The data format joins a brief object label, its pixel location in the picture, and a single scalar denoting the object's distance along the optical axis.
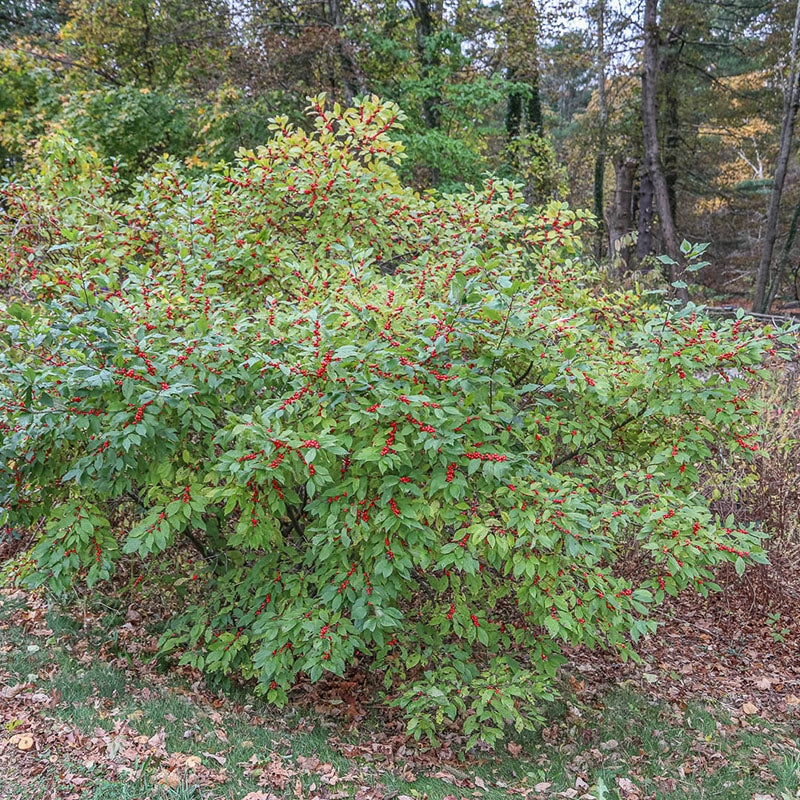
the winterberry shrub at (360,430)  3.07
